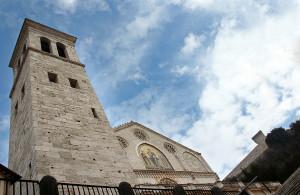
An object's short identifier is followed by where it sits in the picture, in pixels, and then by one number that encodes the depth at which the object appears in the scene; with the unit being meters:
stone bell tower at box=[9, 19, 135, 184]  9.91
